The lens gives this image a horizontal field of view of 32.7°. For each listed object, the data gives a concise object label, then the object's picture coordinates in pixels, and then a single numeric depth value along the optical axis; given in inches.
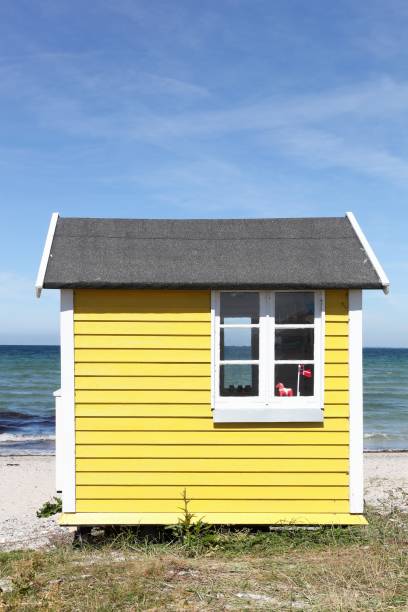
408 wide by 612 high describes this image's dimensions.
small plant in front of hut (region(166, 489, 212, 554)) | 293.7
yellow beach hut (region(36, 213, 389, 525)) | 304.3
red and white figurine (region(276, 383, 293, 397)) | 309.9
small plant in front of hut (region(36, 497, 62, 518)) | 347.9
